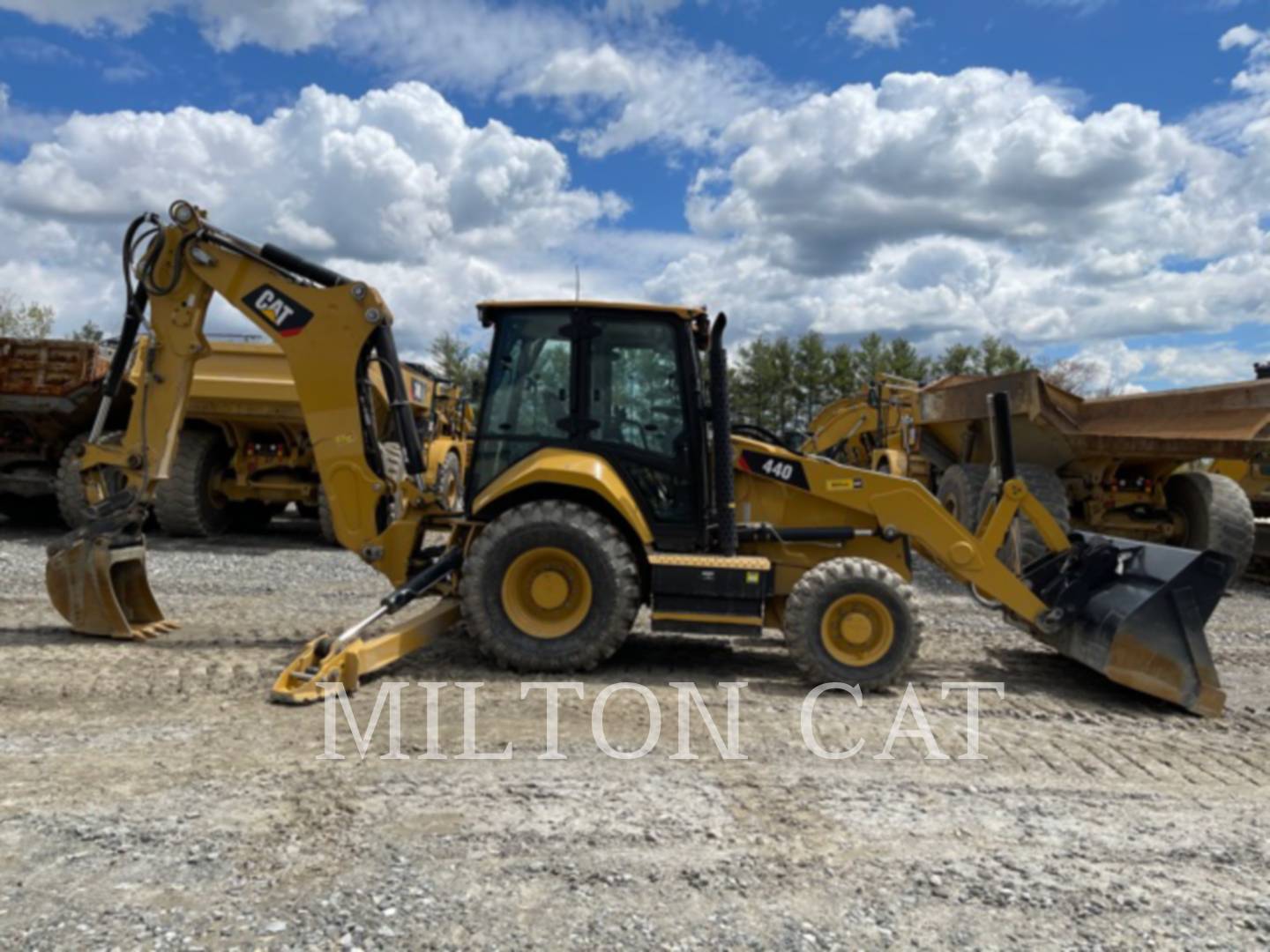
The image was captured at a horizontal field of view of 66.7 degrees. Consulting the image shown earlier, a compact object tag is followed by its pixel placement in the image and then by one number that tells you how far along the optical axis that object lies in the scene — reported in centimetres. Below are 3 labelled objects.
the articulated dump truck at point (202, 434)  1132
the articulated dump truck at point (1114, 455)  838
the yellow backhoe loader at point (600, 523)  552
